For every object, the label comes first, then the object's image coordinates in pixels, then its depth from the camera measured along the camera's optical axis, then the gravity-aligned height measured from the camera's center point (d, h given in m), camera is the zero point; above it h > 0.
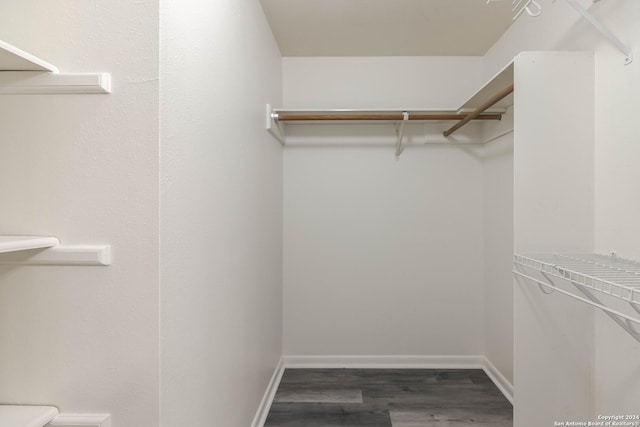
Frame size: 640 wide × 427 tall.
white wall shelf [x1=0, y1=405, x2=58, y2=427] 0.77 -0.47
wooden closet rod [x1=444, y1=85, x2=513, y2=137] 1.71 +0.60
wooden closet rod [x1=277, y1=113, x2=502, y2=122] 2.26 +0.64
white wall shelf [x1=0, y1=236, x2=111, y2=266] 0.82 -0.10
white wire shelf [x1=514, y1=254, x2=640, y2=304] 0.94 -0.18
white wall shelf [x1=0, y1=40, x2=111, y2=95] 0.82 +0.31
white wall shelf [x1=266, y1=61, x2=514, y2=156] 2.16 +0.65
